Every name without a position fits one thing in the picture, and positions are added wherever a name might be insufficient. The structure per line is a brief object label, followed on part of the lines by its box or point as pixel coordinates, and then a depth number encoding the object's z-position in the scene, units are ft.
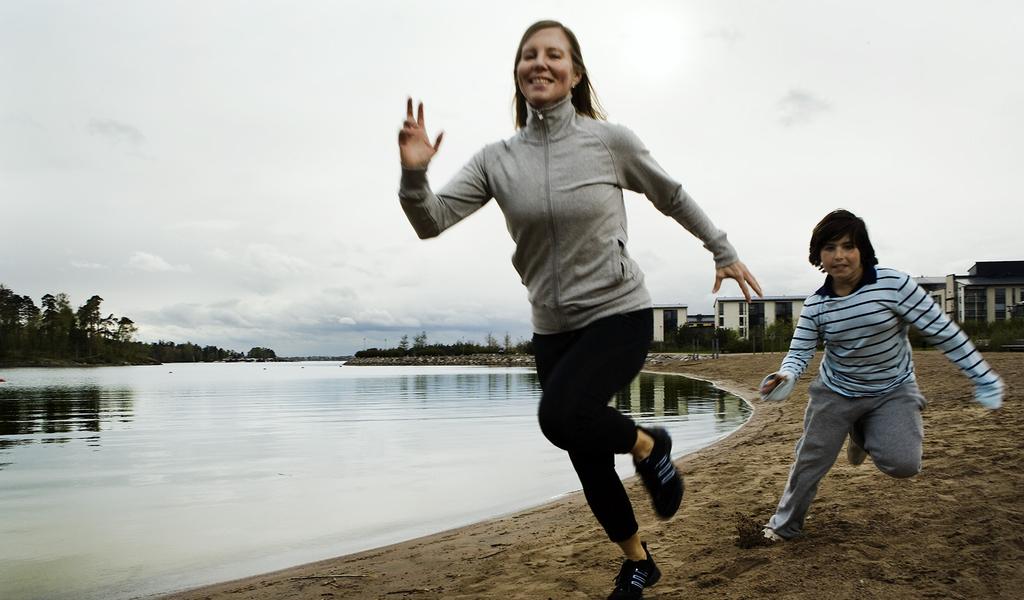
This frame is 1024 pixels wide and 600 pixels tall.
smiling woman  8.30
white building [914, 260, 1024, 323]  204.95
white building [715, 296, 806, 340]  303.48
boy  10.91
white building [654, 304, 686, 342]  366.22
